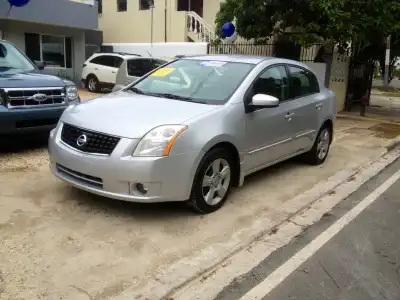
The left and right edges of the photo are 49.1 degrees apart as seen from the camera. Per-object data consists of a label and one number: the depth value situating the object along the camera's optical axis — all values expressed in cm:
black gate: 1414
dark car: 577
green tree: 1107
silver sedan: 395
